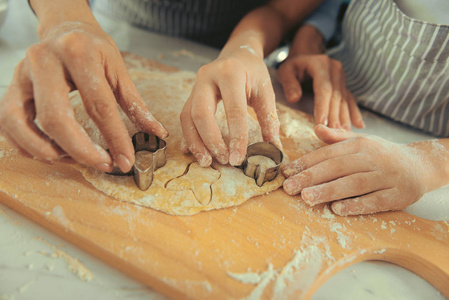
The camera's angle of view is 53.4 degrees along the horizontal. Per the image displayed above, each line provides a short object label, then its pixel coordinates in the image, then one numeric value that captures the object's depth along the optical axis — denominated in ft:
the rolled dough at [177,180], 1.10
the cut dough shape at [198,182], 1.13
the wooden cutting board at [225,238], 0.98
